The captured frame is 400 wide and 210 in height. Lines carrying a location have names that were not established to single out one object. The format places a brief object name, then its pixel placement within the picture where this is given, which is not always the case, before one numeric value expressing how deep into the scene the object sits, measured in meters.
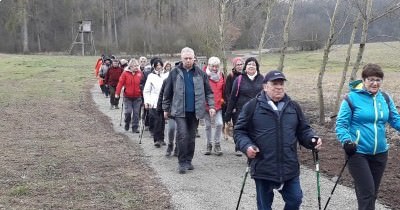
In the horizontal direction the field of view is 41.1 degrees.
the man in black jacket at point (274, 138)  5.56
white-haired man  9.54
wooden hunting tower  64.38
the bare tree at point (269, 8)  18.56
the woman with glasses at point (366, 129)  6.02
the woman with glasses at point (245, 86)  9.66
